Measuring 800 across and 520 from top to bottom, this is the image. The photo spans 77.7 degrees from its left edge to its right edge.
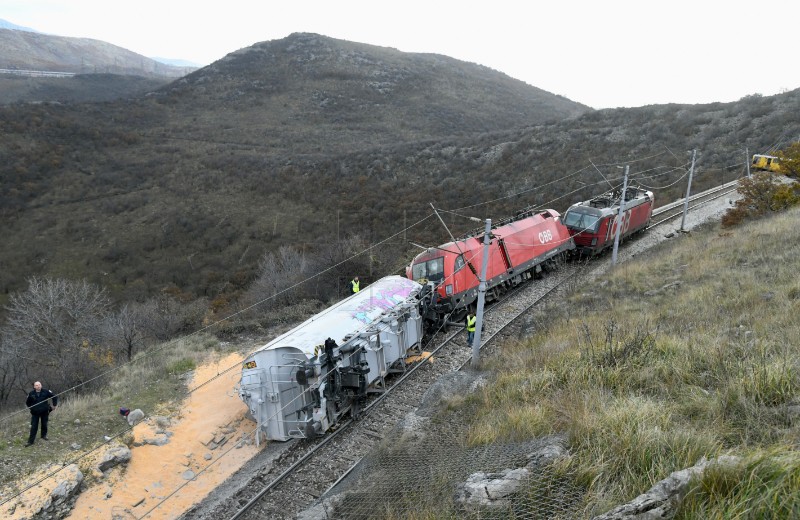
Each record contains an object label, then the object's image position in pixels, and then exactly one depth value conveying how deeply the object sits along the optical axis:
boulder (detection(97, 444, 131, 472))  11.45
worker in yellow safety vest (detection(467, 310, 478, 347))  15.97
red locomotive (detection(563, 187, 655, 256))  23.03
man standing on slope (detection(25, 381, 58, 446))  11.62
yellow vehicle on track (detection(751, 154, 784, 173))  28.74
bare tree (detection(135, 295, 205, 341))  21.77
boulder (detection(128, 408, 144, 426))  13.33
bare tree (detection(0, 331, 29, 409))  15.87
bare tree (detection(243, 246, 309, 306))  24.17
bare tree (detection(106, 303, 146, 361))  18.98
